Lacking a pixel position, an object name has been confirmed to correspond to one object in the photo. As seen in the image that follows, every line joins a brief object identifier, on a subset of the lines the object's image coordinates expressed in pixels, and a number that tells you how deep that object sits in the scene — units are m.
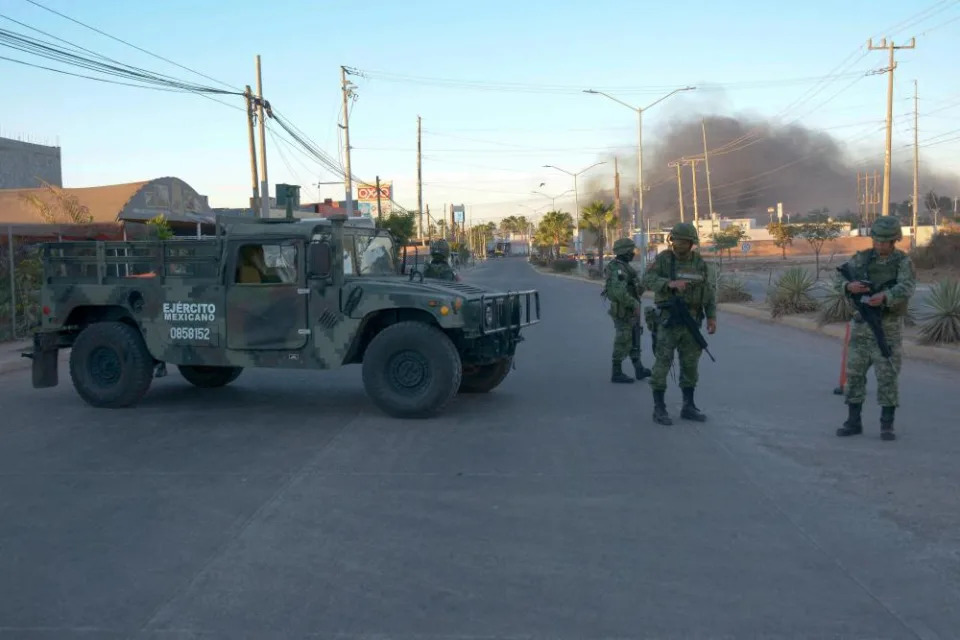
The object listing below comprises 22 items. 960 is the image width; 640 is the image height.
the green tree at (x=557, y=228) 89.25
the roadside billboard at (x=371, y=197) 75.88
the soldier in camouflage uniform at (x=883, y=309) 7.36
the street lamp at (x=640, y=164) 41.41
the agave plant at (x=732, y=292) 25.23
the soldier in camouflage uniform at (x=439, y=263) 12.13
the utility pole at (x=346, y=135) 38.00
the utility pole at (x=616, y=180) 52.53
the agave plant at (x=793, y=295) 19.84
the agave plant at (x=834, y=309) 16.78
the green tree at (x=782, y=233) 59.22
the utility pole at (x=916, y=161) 65.25
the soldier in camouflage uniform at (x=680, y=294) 8.29
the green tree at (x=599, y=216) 57.28
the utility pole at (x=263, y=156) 27.64
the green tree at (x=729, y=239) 45.87
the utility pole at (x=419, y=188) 50.22
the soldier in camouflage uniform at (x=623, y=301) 10.85
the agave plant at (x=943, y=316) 13.42
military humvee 8.80
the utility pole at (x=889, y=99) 41.22
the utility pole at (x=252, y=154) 26.83
